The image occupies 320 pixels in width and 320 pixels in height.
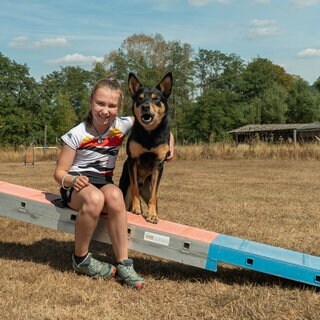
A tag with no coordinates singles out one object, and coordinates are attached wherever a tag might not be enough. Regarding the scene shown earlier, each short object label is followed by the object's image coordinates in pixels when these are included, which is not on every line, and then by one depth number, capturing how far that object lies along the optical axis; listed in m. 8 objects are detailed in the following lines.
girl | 3.32
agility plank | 3.12
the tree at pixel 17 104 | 43.25
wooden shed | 48.00
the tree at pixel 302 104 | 59.34
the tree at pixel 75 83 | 55.59
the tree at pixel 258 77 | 64.88
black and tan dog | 3.91
